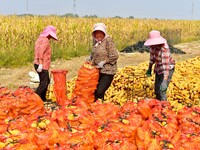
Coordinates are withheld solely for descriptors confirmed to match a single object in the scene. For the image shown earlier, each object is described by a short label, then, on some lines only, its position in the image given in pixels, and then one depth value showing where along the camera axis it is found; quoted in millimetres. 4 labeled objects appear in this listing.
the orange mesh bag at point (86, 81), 6871
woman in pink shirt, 7703
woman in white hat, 6930
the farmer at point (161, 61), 6844
